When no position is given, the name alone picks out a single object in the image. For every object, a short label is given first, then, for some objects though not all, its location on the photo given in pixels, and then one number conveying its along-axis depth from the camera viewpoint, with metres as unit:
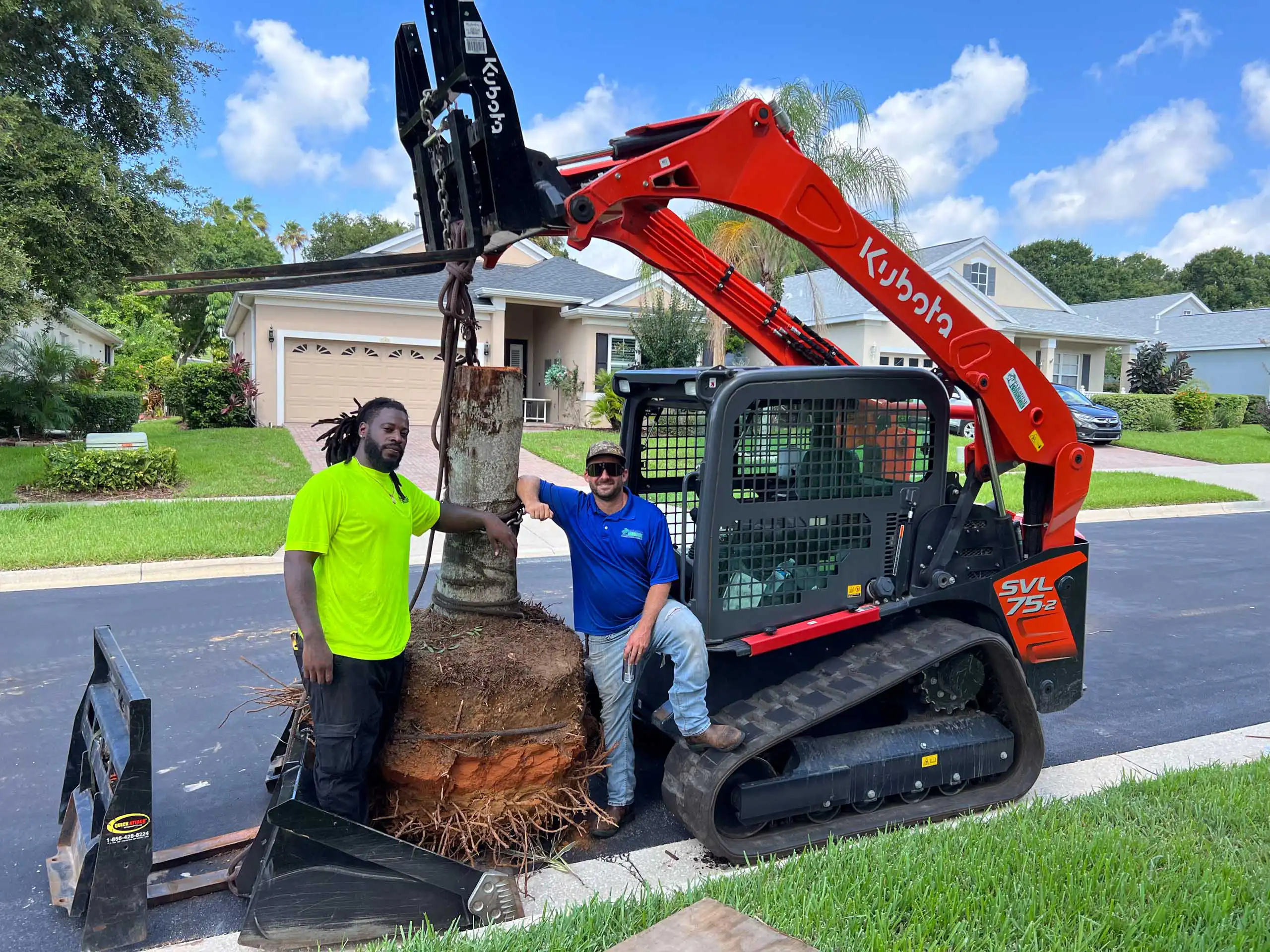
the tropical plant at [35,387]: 19.47
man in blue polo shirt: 3.72
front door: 27.28
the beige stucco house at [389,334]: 21.95
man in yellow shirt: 3.28
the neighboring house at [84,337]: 28.52
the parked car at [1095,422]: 23.25
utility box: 13.16
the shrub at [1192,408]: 28.36
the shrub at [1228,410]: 29.80
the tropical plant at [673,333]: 21.52
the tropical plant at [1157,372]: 30.64
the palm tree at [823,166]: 18.17
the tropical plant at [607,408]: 21.58
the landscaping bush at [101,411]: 21.03
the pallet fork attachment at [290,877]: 3.11
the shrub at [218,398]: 21.80
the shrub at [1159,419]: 27.41
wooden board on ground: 2.51
